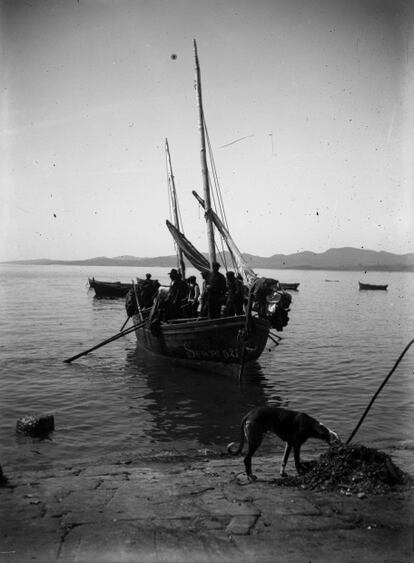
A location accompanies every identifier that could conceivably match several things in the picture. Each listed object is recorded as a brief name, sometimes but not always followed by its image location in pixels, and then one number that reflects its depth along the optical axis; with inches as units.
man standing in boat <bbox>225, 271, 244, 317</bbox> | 616.1
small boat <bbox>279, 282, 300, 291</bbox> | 2915.8
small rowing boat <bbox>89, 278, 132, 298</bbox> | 2202.3
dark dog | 269.7
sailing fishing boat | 580.1
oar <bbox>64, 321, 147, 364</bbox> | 738.1
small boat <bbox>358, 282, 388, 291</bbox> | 3248.0
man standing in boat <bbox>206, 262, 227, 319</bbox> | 613.9
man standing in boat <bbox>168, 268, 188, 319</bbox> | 687.4
